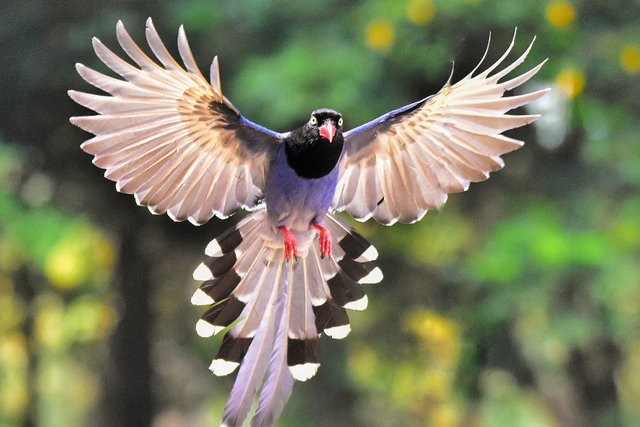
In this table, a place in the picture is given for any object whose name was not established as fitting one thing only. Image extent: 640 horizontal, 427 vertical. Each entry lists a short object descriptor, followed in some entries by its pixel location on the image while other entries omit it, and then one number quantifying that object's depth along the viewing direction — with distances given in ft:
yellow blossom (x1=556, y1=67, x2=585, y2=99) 37.63
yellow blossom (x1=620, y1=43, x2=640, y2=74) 38.32
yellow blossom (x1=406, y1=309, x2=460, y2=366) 49.16
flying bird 14.87
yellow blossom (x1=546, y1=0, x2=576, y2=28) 37.24
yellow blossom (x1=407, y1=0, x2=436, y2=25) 36.65
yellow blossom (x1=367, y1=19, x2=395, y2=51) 38.19
